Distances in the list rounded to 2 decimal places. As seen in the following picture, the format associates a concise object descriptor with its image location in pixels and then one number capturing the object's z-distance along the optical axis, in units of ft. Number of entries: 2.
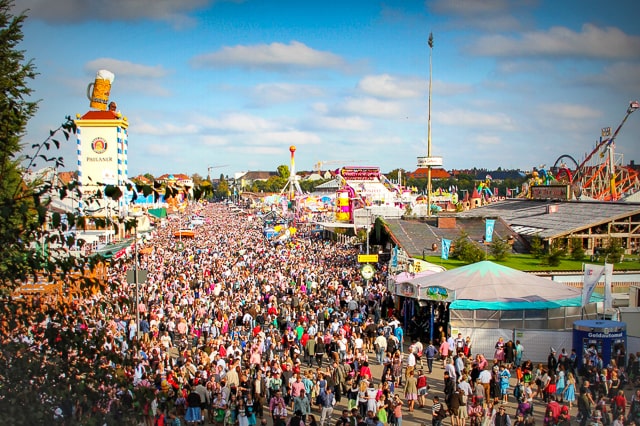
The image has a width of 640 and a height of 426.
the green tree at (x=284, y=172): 645.96
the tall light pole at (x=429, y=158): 189.88
